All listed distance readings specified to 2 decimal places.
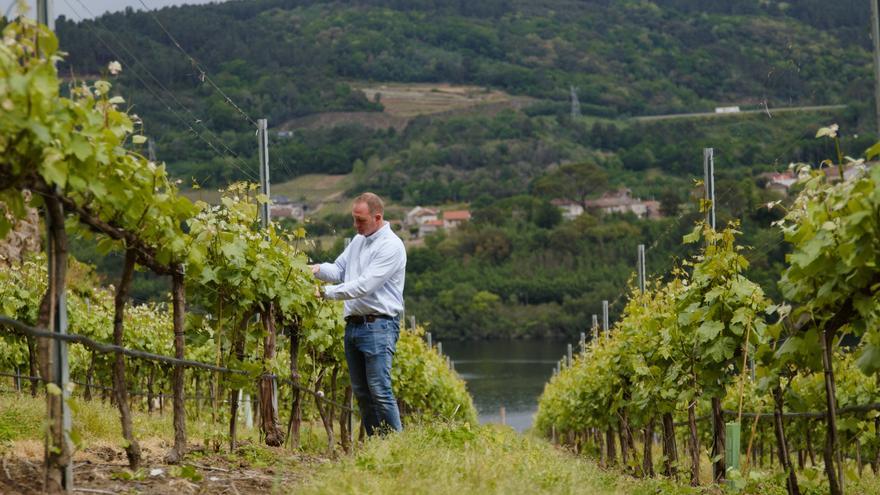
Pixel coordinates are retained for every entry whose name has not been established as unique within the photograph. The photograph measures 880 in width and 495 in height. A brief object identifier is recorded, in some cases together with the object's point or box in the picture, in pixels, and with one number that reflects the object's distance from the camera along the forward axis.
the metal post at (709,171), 16.58
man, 7.99
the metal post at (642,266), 25.62
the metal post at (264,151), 18.53
